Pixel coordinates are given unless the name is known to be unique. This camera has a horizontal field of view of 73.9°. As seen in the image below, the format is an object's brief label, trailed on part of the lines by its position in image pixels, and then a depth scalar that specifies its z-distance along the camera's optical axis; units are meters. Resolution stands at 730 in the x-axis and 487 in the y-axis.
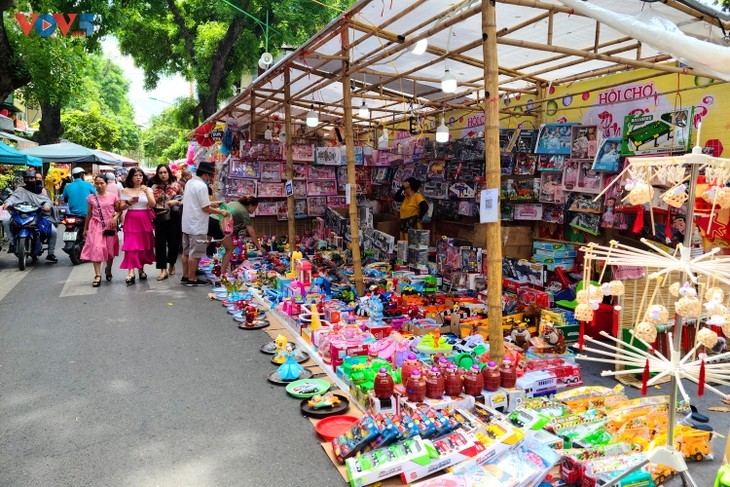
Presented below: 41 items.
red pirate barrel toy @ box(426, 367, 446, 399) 3.36
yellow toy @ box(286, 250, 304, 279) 6.64
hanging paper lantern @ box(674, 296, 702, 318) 2.03
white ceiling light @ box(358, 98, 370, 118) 7.53
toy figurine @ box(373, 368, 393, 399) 3.36
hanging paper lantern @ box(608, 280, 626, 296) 2.28
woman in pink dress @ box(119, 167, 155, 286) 7.33
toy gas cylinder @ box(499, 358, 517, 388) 3.62
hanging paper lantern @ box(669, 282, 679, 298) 2.16
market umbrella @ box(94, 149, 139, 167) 19.35
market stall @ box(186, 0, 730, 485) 2.92
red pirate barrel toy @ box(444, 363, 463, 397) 3.42
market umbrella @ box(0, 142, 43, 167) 10.03
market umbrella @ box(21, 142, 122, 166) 14.11
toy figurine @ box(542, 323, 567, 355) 4.66
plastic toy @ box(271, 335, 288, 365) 4.58
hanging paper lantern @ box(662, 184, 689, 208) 2.17
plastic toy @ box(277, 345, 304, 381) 4.20
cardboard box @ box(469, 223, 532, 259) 7.24
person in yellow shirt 8.46
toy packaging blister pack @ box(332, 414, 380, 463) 2.92
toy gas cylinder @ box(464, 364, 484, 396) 3.46
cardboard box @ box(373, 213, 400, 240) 9.43
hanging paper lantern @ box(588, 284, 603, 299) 2.31
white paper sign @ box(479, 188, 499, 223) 3.61
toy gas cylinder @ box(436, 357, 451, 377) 3.49
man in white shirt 7.20
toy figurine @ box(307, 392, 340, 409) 3.62
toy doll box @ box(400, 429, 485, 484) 2.71
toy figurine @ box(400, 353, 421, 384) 3.48
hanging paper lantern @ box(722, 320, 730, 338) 2.05
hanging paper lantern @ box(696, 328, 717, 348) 2.04
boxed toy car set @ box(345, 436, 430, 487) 2.67
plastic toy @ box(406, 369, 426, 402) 3.32
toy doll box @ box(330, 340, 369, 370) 4.21
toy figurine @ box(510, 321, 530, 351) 4.75
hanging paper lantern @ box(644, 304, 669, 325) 2.10
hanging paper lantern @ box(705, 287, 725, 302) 2.04
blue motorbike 9.03
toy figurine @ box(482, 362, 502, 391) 3.52
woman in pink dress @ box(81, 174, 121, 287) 7.35
